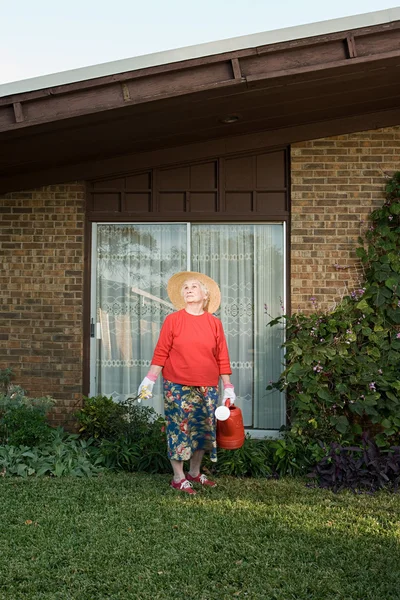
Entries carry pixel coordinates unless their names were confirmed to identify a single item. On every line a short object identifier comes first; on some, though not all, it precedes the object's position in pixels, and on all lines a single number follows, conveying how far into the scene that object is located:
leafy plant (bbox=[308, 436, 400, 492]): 4.96
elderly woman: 4.83
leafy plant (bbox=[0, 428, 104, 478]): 5.30
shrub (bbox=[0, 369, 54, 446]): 5.56
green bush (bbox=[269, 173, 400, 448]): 5.71
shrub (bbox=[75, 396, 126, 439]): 6.10
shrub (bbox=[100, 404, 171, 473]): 5.48
